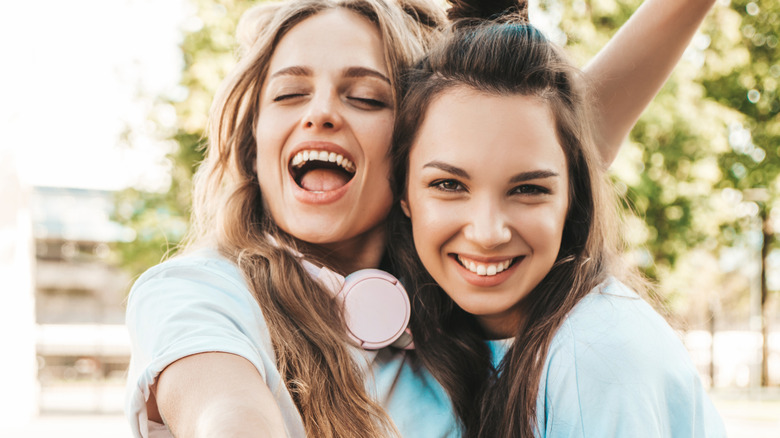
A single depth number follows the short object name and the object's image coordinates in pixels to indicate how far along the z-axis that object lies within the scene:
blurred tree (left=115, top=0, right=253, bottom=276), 9.48
